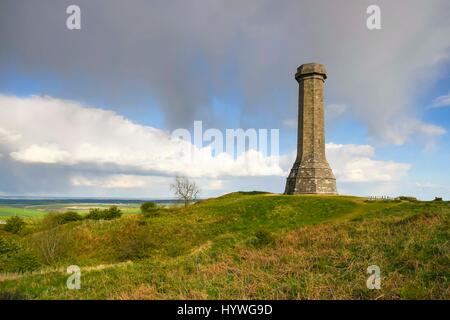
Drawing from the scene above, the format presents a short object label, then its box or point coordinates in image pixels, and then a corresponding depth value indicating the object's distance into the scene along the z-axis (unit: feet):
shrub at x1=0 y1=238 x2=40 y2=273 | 66.21
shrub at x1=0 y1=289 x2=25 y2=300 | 31.63
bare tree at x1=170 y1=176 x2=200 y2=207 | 249.67
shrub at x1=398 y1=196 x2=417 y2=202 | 144.50
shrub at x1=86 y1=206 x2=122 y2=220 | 169.27
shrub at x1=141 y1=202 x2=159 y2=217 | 173.23
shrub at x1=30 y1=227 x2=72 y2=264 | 95.09
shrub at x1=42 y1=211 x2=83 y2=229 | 157.07
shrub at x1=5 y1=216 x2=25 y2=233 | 162.20
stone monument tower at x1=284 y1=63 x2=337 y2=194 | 163.12
